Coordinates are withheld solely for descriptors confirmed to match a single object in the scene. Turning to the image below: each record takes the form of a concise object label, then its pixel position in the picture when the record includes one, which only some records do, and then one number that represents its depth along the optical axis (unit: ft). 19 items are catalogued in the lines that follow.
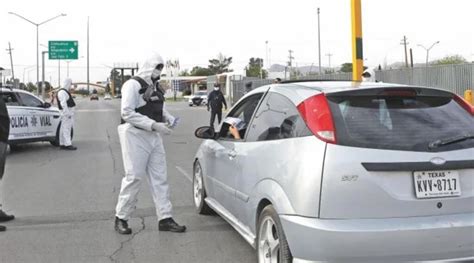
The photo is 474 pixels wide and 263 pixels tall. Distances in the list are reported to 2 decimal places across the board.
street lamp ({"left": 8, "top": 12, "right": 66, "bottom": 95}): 182.46
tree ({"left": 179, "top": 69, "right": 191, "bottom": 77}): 507.87
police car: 44.60
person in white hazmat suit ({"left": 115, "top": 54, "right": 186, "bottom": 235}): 19.19
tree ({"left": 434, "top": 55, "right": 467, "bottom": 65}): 214.28
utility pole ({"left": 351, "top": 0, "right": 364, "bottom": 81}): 35.63
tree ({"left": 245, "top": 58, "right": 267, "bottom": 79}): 359.35
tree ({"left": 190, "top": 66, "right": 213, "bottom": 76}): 496.23
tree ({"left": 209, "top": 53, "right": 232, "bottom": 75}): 502.38
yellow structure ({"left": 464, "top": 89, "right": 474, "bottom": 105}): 56.71
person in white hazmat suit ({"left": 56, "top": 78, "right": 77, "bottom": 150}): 47.67
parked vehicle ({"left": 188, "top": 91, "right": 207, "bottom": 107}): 179.01
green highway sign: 203.31
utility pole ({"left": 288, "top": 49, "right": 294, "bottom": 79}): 359.54
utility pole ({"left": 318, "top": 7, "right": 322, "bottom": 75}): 187.78
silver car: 11.85
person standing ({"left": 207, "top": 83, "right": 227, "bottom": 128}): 67.62
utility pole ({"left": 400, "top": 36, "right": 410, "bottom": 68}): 292.20
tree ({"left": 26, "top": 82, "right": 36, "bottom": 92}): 462.39
